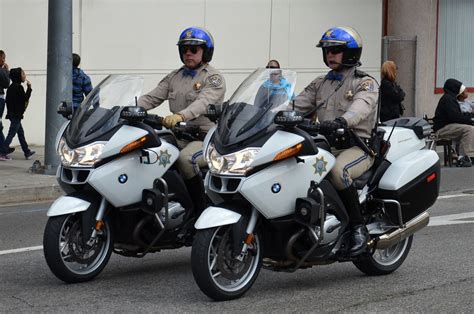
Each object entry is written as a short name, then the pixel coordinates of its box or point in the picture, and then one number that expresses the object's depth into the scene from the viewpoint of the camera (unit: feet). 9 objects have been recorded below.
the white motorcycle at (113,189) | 24.40
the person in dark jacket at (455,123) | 57.82
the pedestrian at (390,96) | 54.34
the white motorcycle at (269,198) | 22.66
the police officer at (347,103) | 24.71
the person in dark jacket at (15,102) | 54.24
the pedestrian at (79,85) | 52.26
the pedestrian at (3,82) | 54.34
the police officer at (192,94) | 26.61
